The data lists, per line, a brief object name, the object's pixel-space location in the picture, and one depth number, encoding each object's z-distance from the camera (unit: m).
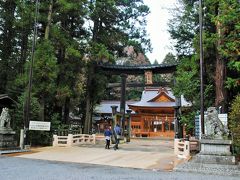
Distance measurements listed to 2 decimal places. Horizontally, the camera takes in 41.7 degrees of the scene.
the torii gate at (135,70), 27.10
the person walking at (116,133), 18.46
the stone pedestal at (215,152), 11.31
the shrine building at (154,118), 39.25
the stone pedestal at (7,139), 15.34
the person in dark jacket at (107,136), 18.73
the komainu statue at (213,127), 11.84
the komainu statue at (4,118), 15.70
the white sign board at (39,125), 17.48
